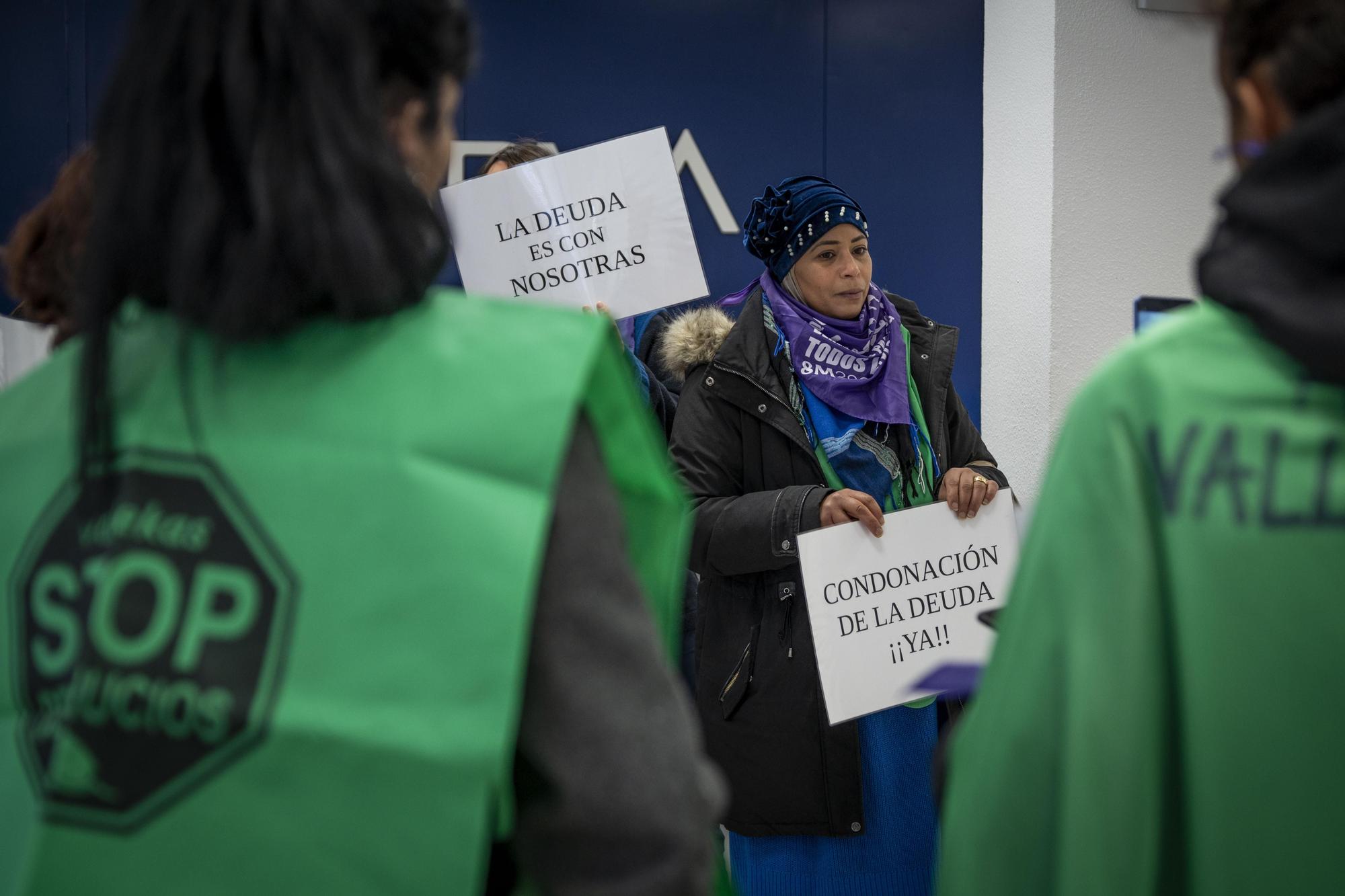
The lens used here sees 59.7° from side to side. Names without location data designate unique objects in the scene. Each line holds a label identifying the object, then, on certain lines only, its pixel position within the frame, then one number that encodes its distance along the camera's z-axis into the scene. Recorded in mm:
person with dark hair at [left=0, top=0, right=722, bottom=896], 893
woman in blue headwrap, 2555
